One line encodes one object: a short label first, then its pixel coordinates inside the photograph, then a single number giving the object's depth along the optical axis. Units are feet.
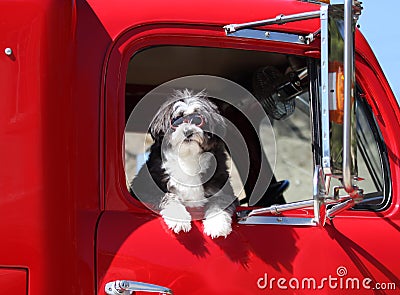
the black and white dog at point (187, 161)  8.91
